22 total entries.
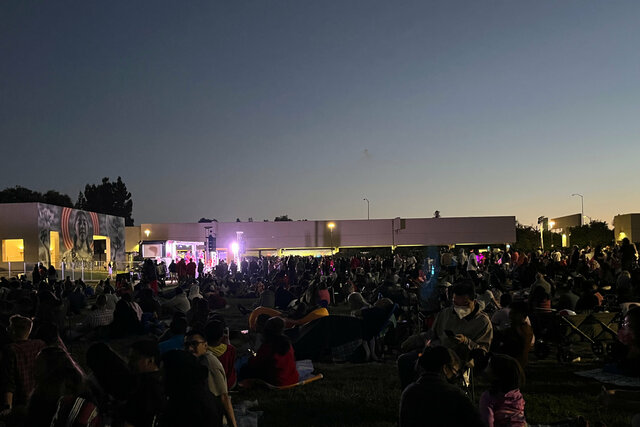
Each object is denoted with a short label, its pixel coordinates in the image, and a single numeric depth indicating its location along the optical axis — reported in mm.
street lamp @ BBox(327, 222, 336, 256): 63466
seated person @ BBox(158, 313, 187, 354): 7367
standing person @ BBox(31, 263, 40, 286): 22727
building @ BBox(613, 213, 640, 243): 57156
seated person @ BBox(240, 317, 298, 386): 7898
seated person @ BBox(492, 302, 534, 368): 6934
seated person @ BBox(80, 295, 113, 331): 12664
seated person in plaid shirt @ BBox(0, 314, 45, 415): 5844
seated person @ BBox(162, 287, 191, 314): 14297
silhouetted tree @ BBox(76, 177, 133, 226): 108688
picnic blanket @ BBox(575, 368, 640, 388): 7730
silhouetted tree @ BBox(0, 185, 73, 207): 86500
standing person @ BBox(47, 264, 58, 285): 23025
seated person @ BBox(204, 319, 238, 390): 6641
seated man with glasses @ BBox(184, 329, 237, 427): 4711
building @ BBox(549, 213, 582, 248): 64850
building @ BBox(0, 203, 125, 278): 39594
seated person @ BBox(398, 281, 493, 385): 6314
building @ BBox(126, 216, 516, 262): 64125
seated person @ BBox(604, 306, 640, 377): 3926
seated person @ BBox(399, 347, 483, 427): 3385
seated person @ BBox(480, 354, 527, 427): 4512
